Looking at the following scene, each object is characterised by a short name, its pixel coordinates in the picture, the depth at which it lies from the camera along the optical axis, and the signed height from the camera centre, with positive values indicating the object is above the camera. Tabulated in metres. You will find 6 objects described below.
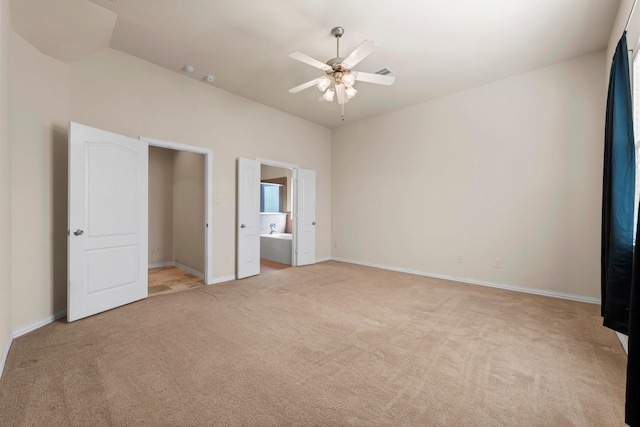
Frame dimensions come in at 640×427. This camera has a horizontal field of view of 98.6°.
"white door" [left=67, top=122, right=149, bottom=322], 2.84 -0.12
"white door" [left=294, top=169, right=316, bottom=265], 5.79 -0.12
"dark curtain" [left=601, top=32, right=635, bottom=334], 2.12 +0.12
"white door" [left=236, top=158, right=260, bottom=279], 4.65 -0.14
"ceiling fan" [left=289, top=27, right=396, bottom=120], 2.70 +1.47
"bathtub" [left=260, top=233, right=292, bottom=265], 6.16 -0.84
